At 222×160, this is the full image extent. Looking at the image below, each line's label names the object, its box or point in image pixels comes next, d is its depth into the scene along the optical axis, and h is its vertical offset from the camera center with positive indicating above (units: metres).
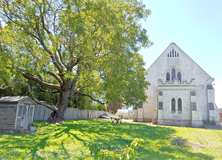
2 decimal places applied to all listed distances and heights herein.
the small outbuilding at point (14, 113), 10.62 -0.55
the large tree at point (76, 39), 11.46 +5.02
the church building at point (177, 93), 24.44 +2.90
